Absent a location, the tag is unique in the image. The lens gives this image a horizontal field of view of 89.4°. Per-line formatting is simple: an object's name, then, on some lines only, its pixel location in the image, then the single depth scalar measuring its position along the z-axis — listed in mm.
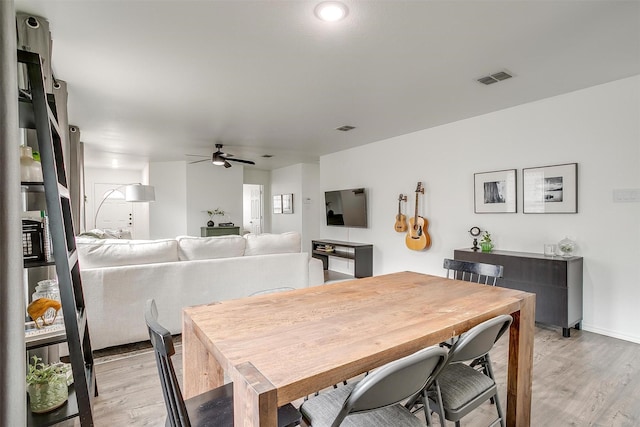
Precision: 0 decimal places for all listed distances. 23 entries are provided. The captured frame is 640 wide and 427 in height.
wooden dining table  956
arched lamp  5891
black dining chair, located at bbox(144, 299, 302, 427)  979
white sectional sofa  2719
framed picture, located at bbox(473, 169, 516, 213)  3791
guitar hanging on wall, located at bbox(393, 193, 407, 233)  5051
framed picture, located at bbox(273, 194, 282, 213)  8784
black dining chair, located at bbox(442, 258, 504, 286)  2240
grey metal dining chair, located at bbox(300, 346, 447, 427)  974
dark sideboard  3068
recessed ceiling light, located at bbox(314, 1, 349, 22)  1925
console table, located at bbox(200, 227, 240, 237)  7645
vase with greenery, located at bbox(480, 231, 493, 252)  3773
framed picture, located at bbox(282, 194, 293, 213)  8273
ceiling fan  5465
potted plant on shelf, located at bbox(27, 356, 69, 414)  1574
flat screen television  5781
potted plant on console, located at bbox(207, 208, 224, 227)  7775
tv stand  5477
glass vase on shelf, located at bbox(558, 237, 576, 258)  3252
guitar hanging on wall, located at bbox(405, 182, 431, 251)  4684
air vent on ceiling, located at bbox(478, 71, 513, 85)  2893
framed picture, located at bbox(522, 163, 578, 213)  3322
